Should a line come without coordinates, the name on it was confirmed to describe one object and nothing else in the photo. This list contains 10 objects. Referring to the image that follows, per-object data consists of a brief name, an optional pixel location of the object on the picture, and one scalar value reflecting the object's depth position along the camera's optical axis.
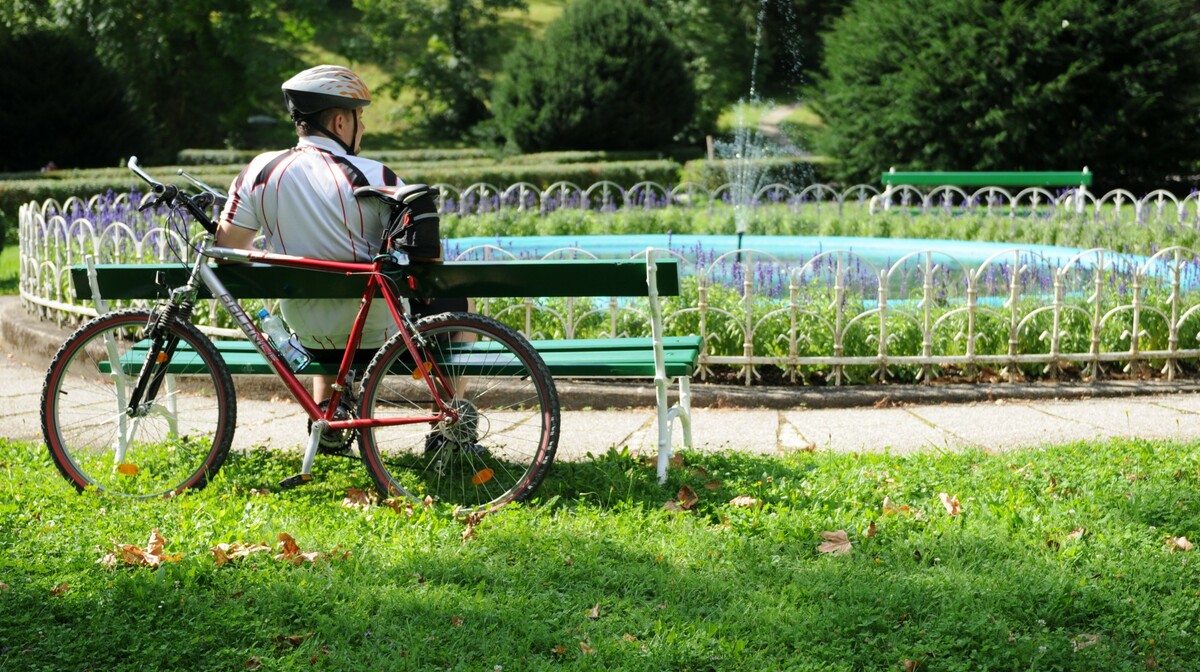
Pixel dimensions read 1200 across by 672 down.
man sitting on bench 4.12
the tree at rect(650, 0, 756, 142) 32.09
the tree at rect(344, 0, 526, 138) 31.84
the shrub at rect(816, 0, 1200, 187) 17.56
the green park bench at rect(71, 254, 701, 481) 4.07
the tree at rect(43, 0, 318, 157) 27.34
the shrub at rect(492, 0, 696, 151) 22.19
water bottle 4.14
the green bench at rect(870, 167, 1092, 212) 14.23
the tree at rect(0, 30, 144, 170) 22.11
